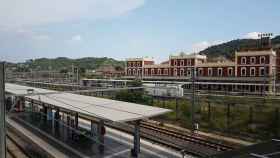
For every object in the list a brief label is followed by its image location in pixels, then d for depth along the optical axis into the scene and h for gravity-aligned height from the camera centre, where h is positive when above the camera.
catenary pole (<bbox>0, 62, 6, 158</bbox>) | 7.54 -1.03
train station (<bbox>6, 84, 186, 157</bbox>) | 16.11 -2.47
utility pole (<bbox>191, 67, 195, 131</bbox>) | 20.07 -0.90
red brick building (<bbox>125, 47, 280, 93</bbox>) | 43.69 +0.58
